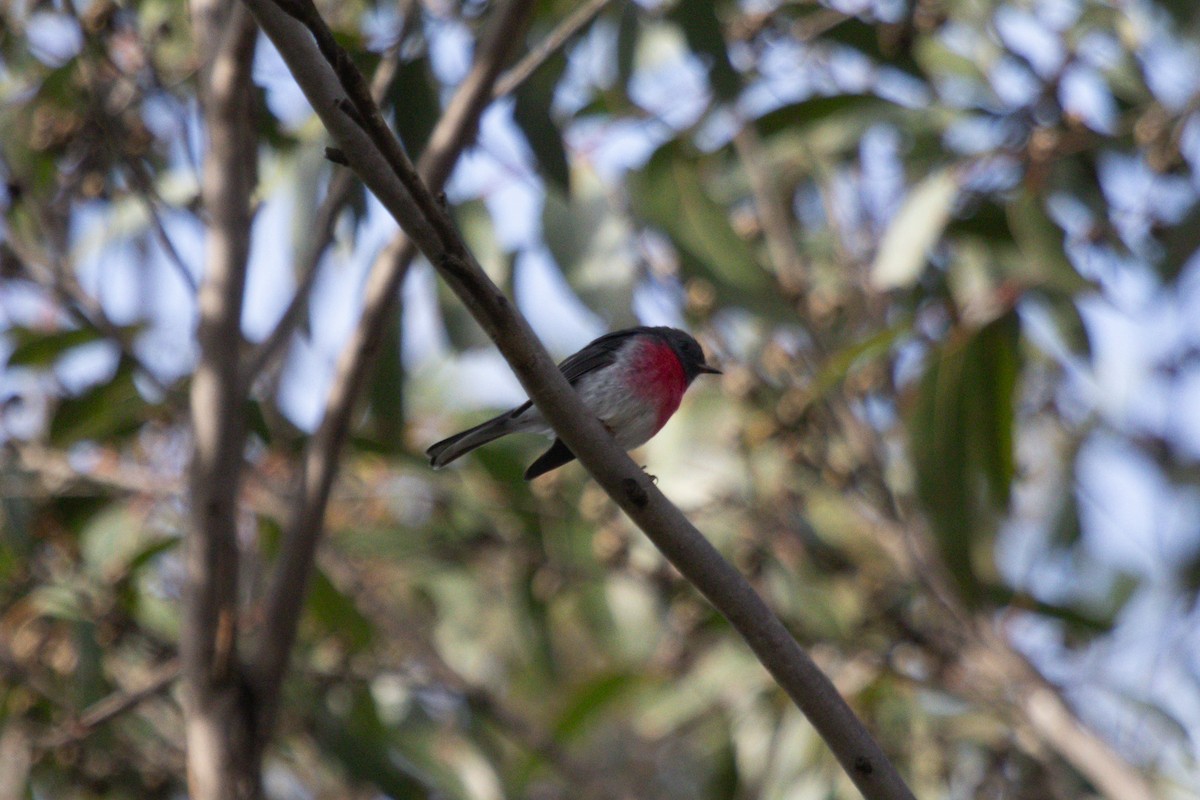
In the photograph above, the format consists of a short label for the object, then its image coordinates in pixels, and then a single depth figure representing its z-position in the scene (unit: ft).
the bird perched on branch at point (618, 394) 22.56
